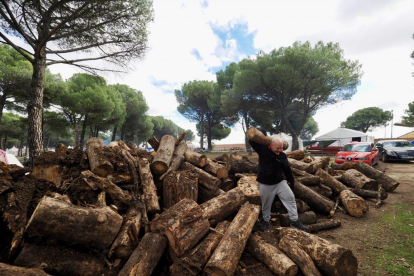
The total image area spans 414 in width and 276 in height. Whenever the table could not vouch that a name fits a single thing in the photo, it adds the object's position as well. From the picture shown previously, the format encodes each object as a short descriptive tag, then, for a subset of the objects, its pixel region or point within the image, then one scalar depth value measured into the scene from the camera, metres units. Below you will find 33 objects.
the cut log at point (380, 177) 6.67
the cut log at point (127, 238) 2.75
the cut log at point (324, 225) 3.94
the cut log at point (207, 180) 4.58
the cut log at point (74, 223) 2.39
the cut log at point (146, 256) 2.43
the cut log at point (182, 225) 2.70
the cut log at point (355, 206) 4.74
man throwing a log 3.74
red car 10.77
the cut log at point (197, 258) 2.51
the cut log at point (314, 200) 4.79
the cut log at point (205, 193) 4.57
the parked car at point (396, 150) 13.05
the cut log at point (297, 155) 7.94
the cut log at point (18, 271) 2.03
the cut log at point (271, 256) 2.58
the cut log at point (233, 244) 2.44
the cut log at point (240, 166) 5.60
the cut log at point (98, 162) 3.90
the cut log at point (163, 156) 4.70
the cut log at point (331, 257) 2.46
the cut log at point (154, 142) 6.23
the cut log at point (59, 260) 2.39
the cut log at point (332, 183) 5.71
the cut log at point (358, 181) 6.07
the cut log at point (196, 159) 5.53
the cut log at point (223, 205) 3.61
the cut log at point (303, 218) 3.95
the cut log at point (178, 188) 3.96
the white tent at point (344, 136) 28.61
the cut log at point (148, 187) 3.62
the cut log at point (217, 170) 5.11
